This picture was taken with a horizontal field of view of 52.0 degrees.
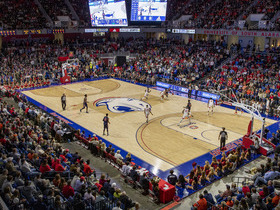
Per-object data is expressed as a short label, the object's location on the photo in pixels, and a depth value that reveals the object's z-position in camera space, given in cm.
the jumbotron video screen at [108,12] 4207
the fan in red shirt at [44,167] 1098
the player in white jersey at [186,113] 2055
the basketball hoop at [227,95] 2710
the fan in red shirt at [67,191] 972
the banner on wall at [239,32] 3224
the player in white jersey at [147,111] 2103
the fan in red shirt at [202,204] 1022
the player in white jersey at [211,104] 2312
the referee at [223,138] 1642
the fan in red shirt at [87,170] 1229
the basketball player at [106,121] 1852
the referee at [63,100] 2433
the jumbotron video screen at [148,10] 4169
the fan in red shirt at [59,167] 1136
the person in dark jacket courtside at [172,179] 1239
